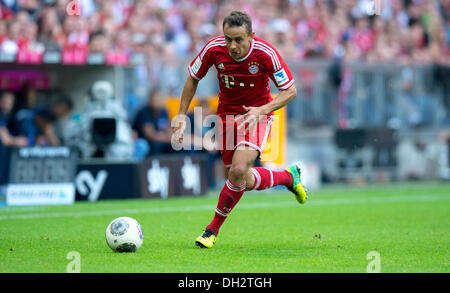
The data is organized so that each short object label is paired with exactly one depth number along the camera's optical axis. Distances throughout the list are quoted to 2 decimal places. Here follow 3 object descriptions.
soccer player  14.72
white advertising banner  25.44
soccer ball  13.79
